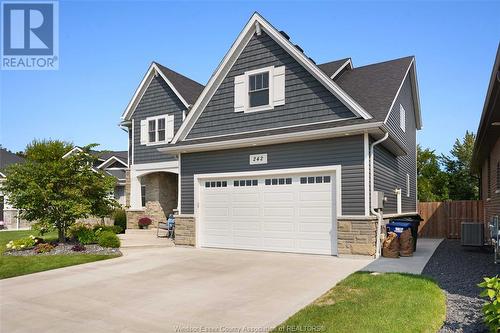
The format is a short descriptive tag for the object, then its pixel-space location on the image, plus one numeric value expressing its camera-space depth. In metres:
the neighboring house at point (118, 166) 22.91
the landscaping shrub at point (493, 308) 3.87
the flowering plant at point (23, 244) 12.00
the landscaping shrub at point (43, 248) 11.64
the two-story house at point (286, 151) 10.57
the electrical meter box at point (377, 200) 10.31
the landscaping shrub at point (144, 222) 18.17
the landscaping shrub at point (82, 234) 12.56
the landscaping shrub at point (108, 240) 12.17
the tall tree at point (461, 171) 28.45
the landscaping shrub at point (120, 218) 19.59
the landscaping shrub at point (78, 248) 11.70
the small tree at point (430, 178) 26.84
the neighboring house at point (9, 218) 26.47
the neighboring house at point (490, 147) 7.18
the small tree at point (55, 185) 12.09
